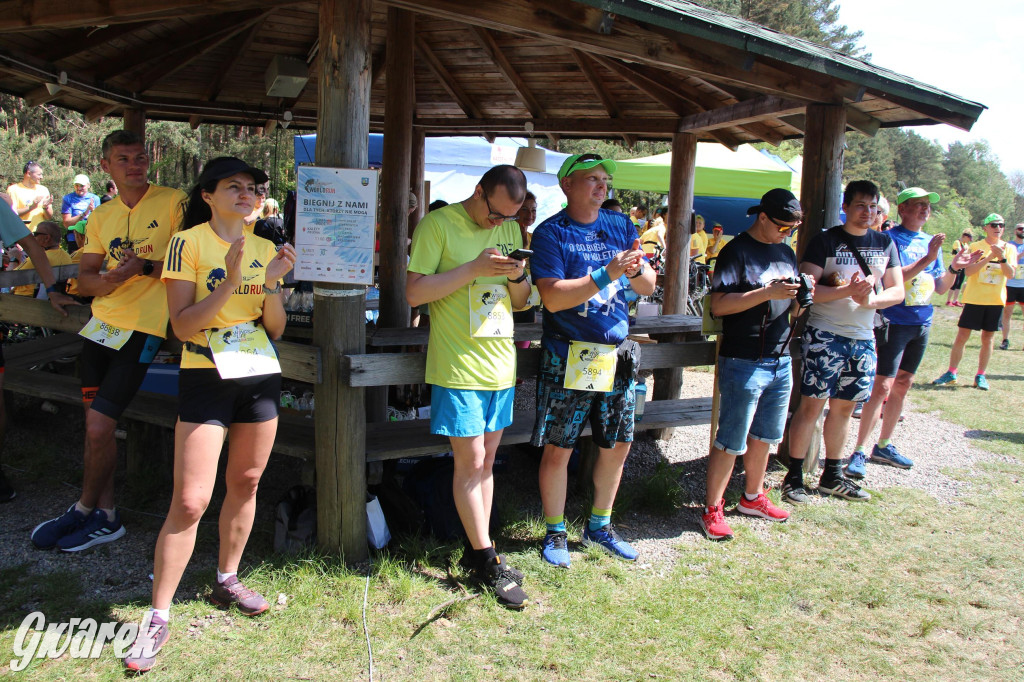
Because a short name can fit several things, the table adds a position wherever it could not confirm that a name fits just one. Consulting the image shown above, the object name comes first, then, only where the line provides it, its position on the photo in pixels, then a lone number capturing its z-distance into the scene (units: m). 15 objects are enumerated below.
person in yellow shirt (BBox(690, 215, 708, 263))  15.52
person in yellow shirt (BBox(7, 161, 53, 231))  9.33
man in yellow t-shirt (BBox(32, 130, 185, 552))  3.64
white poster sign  3.45
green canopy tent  12.68
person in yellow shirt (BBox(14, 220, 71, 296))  6.07
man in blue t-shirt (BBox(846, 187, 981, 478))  5.41
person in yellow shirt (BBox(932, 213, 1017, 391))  8.61
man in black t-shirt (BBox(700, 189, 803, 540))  4.06
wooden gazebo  3.59
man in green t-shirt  3.28
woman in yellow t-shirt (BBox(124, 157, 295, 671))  2.81
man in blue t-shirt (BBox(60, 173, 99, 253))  11.35
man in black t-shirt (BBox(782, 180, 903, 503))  4.49
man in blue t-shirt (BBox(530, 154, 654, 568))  3.49
